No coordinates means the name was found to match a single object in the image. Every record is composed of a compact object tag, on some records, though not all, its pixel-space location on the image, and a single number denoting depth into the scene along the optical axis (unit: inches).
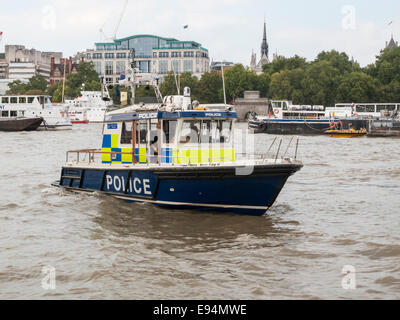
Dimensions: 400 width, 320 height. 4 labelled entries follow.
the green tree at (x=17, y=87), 6574.8
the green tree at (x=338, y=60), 4825.3
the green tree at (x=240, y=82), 5290.4
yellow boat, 2395.4
